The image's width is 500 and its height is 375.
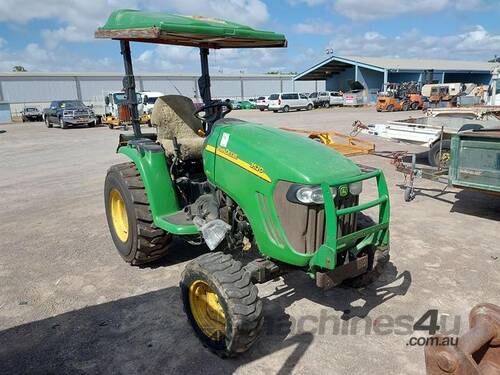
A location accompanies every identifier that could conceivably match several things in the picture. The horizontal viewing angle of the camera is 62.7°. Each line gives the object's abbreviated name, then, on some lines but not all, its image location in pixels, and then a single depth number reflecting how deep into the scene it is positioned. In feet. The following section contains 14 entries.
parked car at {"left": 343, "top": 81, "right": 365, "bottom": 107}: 113.80
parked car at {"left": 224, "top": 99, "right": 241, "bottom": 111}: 120.26
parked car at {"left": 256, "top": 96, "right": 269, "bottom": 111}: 104.12
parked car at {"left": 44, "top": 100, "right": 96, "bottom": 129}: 70.74
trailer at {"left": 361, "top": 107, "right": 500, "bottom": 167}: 25.36
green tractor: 8.38
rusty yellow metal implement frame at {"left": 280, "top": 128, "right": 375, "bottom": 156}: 24.63
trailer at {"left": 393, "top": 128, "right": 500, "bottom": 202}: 16.34
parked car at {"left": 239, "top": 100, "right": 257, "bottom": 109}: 122.21
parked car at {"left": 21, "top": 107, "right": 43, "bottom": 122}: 97.05
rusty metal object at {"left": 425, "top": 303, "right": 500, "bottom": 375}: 5.11
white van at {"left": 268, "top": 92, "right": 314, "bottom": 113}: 99.71
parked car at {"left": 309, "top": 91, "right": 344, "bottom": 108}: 109.99
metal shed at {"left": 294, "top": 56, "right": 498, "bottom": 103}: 118.62
